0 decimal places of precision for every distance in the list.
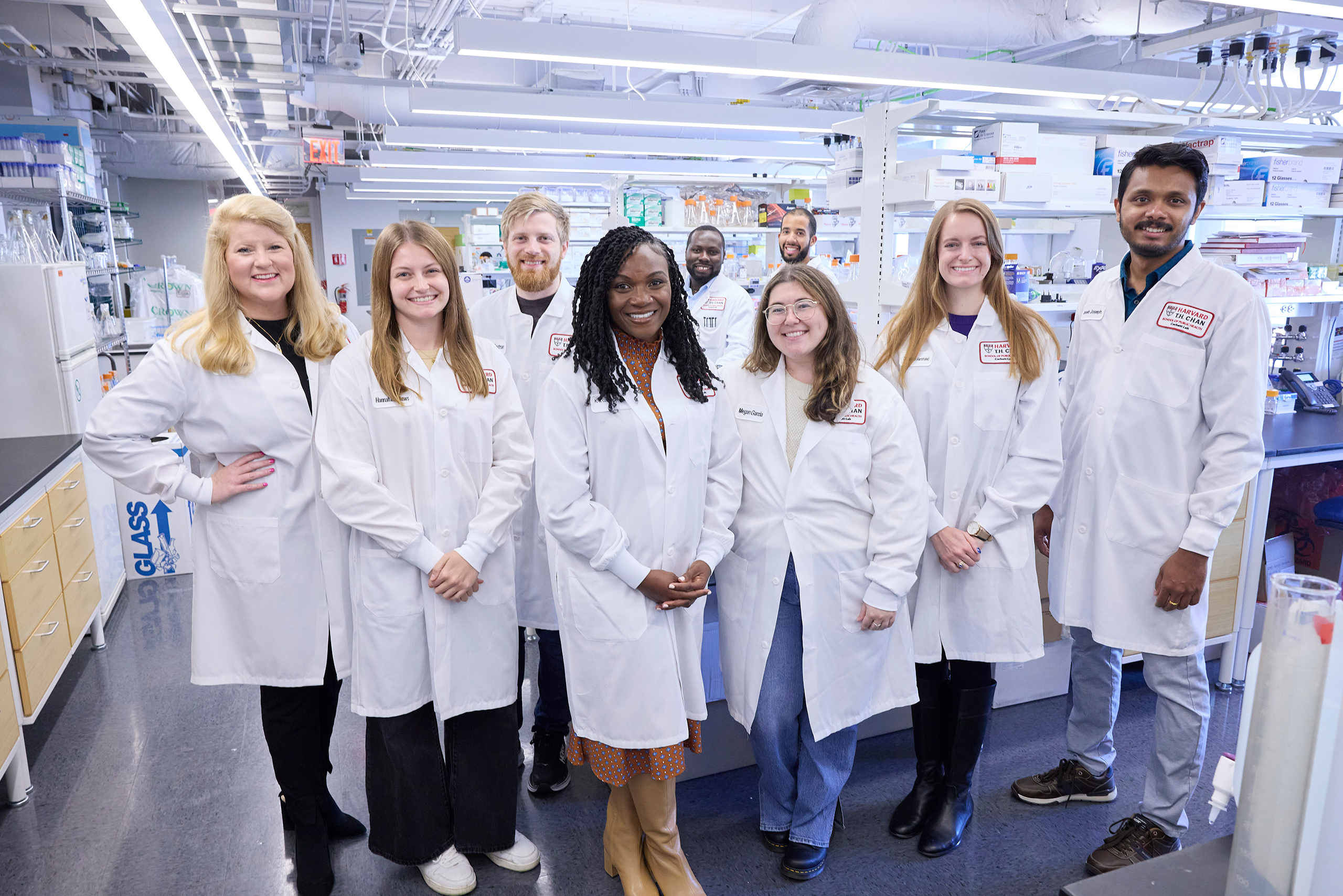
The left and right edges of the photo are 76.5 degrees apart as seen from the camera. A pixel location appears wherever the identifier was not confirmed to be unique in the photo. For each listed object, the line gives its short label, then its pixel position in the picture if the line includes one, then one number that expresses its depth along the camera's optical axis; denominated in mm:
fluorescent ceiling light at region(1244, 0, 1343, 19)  2941
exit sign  7699
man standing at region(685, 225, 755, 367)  4398
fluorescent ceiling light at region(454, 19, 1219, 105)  3730
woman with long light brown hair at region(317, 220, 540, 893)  1869
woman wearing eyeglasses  1963
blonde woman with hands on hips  1906
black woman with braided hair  1813
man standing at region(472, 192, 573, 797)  2457
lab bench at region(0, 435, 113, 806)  2465
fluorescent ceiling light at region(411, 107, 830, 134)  5552
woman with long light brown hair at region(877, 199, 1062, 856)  2100
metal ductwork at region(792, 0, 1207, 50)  5539
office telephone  3545
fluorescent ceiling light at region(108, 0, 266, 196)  2510
